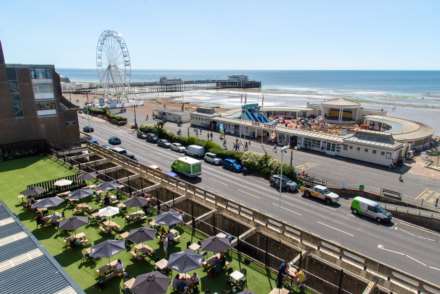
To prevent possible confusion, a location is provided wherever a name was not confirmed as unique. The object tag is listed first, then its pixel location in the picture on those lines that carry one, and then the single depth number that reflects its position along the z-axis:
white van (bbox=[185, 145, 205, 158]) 45.06
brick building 35.34
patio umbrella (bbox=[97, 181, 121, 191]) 23.84
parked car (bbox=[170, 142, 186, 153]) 47.88
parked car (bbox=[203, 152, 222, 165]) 42.09
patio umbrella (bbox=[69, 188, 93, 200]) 21.71
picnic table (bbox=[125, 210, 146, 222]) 20.66
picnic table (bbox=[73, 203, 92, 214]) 21.63
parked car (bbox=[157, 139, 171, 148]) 50.65
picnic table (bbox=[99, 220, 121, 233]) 19.20
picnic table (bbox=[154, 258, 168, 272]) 15.13
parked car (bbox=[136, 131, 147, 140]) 56.84
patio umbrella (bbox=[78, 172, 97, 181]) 26.15
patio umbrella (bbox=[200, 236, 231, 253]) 15.21
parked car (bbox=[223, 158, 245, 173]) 39.38
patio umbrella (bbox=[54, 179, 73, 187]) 24.61
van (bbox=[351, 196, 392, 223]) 27.12
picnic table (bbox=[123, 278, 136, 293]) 13.33
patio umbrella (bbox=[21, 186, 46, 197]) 22.48
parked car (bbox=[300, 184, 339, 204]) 30.61
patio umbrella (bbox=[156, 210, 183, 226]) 17.84
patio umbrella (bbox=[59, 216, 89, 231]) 17.06
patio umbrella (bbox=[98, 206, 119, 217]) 18.61
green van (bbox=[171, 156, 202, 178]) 35.94
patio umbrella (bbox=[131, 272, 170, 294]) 11.85
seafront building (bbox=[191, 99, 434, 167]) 43.00
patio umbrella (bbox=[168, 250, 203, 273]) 13.50
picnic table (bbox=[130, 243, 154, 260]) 16.49
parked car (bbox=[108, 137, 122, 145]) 51.50
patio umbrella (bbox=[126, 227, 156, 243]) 15.77
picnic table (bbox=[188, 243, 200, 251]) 16.83
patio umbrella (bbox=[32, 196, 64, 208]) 20.14
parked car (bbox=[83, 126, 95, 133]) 60.75
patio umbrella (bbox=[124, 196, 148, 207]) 20.52
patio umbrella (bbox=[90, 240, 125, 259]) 14.18
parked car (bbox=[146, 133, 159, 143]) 53.69
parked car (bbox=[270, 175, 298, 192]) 33.56
